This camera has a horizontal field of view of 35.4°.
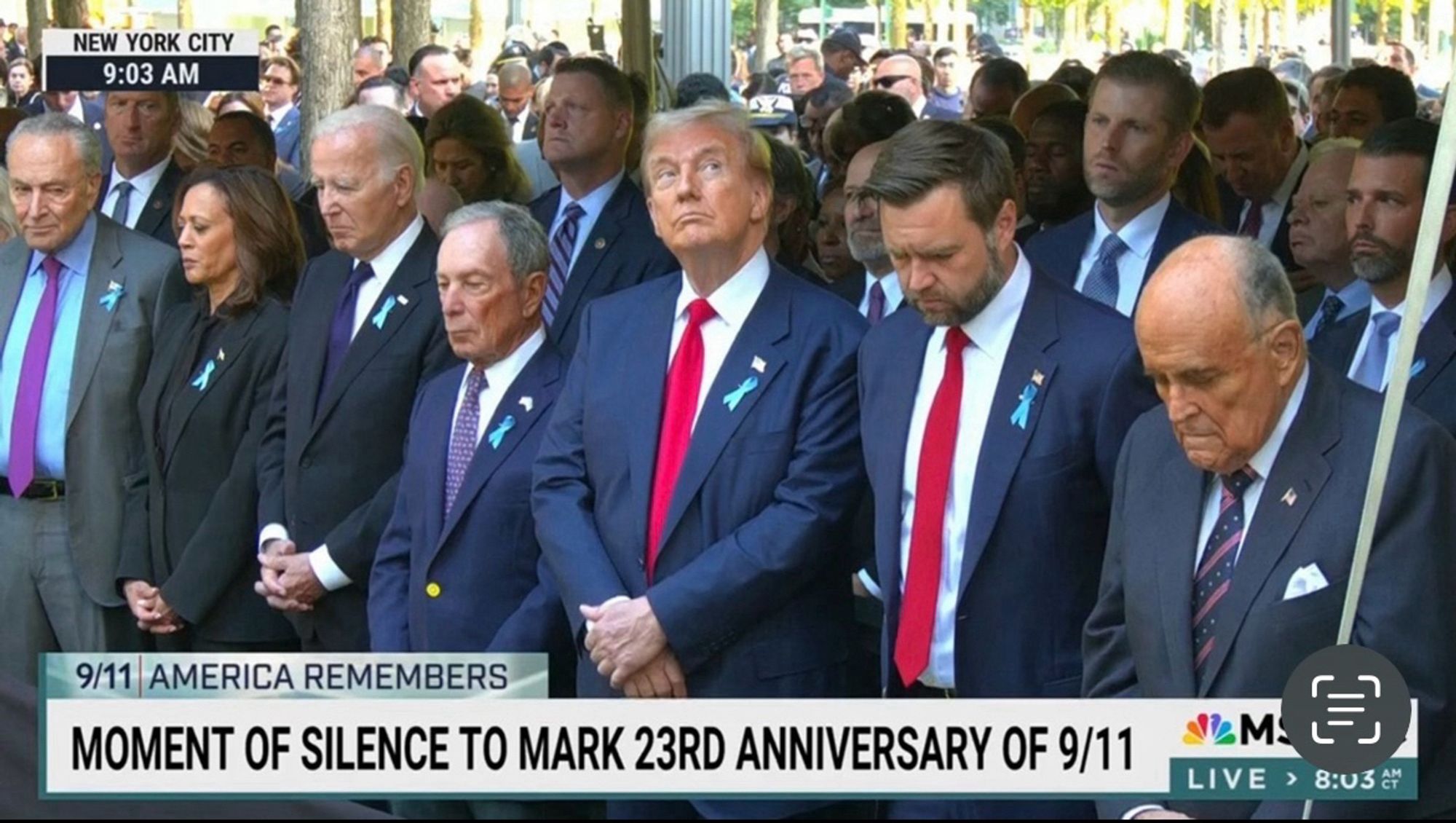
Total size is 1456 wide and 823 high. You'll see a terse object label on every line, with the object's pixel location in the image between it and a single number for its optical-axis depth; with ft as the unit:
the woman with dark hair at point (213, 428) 19.29
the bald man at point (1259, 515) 11.58
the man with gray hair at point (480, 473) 16.55
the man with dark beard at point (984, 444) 13.97
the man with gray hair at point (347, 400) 18.38
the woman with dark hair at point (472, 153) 25.35
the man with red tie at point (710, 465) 14.80
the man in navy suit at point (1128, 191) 18.85
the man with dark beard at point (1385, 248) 16.30
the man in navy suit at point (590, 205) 22.13
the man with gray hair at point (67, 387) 20.12
